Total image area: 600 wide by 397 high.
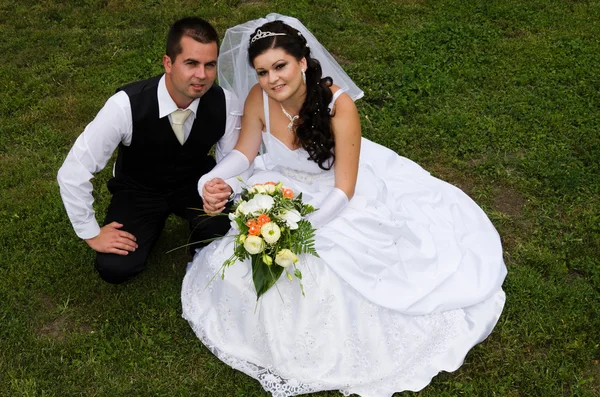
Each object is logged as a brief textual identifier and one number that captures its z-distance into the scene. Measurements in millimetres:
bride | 4012
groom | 4113
